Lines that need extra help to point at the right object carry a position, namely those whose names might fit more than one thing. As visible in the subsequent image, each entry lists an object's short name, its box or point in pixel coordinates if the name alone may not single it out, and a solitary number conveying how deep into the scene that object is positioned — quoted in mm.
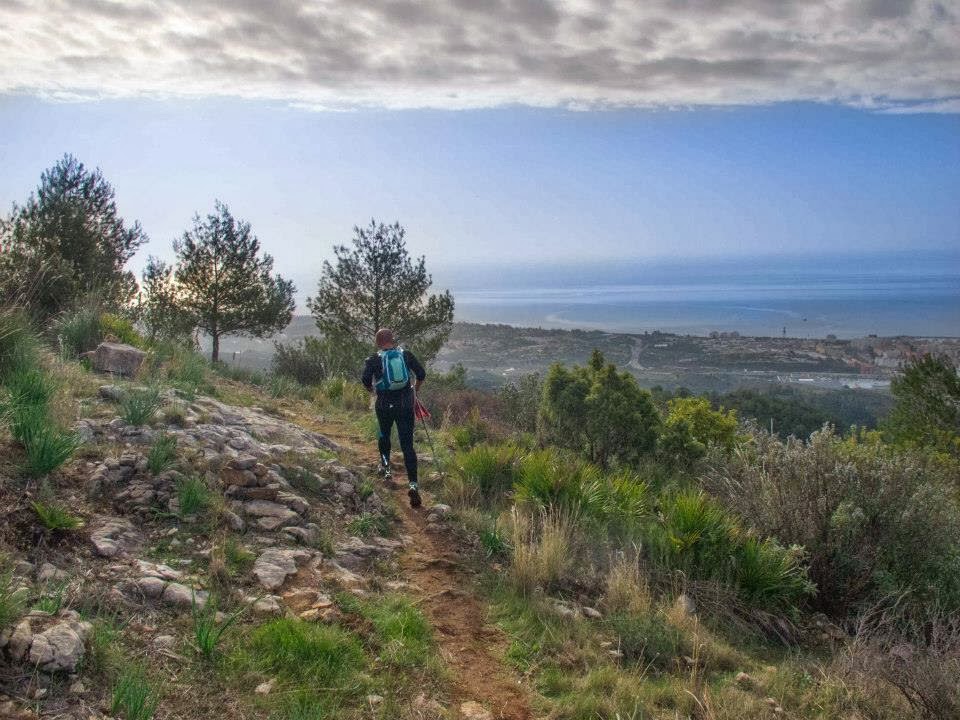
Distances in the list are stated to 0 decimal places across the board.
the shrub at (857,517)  6227
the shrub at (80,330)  11297
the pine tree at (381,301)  27484
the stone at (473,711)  3809
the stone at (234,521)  5313
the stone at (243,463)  6156
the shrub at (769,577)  5848
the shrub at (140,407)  6742
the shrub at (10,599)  3209
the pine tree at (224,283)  27234
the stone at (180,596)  4078
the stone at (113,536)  4461
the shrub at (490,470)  7957
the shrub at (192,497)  5277
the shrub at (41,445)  4926
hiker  7820
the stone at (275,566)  4660
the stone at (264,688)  3479
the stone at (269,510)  5695
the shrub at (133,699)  2963
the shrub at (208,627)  3625
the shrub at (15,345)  7168
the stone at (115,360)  9891
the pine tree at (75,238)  15672
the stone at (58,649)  3100
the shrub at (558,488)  7020
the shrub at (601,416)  12695
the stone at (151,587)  4090
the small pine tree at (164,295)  24838
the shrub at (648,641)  4578
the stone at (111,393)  7730
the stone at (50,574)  3895
